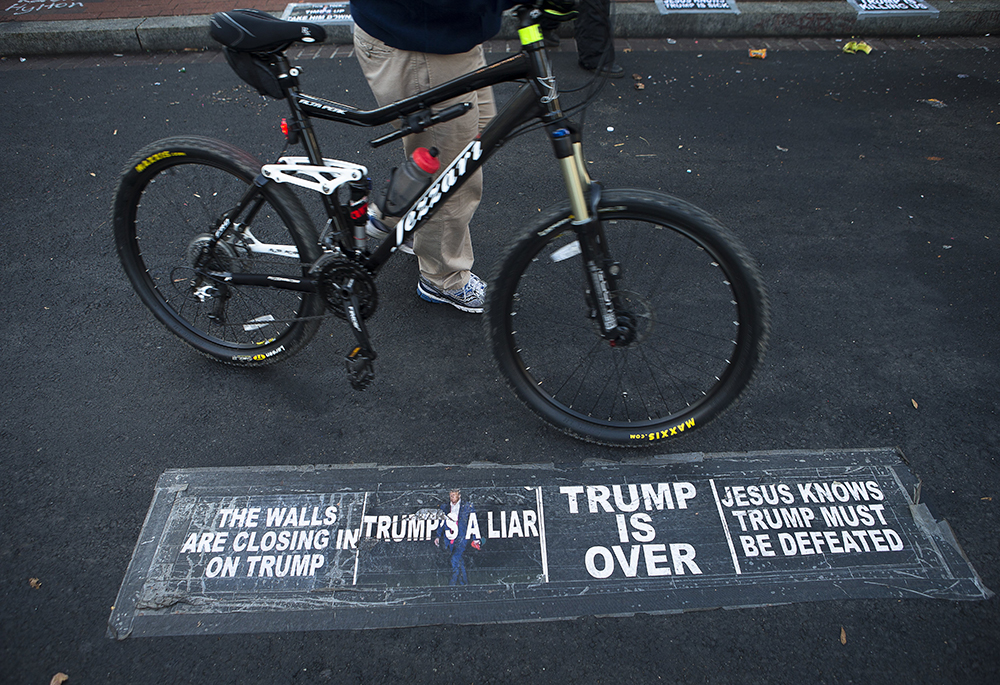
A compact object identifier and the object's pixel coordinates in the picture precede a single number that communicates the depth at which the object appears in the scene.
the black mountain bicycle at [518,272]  2.21
